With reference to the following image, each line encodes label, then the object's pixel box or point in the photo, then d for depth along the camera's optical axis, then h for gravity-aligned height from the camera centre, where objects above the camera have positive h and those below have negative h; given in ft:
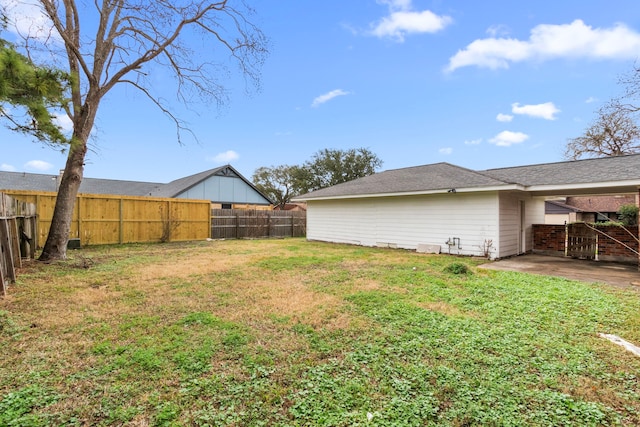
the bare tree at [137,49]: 24.61 +15.85
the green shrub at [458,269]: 21.06 -3.76
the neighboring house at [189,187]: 74.59 +8.01
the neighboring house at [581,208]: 79.71 +2.96
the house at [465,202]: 27.48 +1.75
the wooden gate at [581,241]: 29.09 -2.36
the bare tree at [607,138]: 63.87 +18.86
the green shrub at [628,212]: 52.15 +1.16
